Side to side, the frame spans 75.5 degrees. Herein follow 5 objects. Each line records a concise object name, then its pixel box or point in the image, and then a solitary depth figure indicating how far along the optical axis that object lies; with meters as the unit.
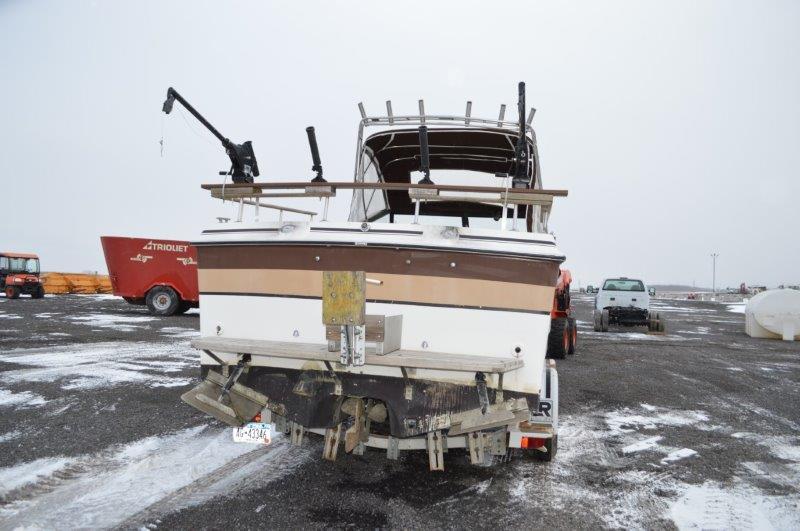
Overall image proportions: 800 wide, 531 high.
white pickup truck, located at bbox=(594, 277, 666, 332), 17.50
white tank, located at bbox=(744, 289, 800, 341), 16.73
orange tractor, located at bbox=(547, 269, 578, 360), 10.16
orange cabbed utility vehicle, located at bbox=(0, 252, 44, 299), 24.69
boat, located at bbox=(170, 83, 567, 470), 3.35
